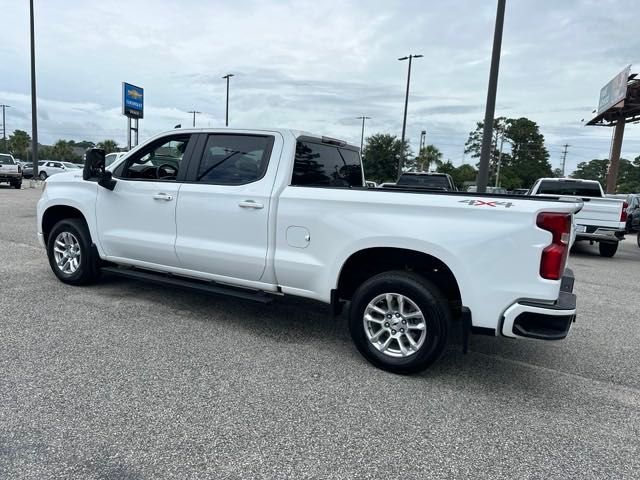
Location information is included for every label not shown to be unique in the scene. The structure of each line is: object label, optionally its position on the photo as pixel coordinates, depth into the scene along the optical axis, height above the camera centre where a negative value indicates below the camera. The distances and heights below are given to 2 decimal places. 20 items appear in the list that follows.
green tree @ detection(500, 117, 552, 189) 71.00 +5.75
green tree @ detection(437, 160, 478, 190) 68.36 +2.61
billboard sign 28.32 +7.04
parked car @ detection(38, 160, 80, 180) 36.59 -0.49
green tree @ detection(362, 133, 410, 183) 45.31 +2.36
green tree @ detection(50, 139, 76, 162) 78.56 +1.67
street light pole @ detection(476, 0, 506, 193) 9.18 +1.82
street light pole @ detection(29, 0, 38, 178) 22.20 +2.78
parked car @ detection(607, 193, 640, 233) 15.25 -0.41
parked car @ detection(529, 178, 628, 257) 10.11 -0.51
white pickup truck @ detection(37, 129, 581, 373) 3.16 -0.49
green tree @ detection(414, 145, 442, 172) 62.67 +3.85
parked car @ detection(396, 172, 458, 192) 13.02 +0.17
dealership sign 29.91 +4.27
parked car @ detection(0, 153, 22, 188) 22.56 -0.64
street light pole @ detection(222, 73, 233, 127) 36.97 +7.45
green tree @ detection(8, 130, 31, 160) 83.56 +2.82
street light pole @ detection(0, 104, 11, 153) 82.38 +3.22
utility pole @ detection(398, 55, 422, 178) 27.19 +4.62
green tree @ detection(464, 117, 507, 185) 71.12 +8.14
